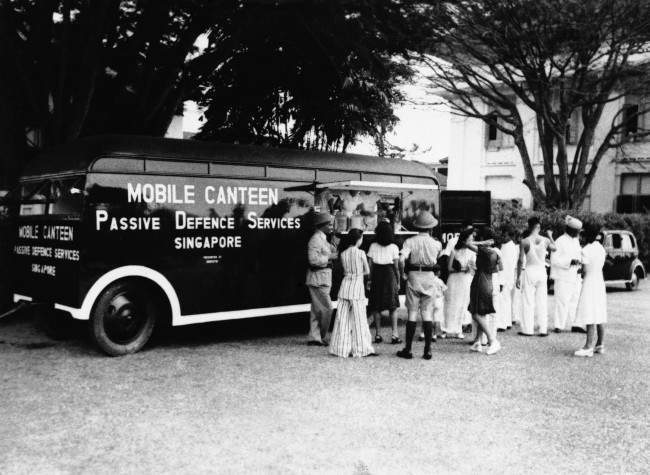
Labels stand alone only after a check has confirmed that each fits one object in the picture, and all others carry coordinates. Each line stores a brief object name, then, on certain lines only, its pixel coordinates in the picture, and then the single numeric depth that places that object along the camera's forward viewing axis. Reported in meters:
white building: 27.02
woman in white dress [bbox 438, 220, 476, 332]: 10.07
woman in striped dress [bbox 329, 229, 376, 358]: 8.20
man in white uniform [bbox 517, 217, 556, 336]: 10.23
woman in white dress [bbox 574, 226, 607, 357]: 8.41
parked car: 16.62
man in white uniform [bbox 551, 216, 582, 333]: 9.88
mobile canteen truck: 7.87
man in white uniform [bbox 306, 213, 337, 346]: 8.89
